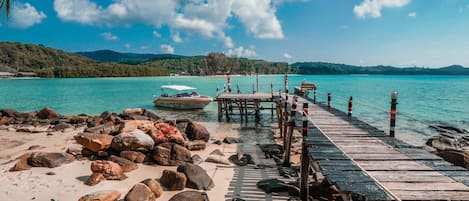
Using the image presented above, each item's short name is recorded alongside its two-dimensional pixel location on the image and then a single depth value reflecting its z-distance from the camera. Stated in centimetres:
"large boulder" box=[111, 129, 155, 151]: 1023
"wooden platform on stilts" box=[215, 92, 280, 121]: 2111
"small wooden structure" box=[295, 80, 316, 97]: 2539
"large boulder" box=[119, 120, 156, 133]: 1139
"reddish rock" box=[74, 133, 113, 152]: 1031
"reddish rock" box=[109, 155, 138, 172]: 928
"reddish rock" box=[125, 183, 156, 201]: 672
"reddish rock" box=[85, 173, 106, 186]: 805
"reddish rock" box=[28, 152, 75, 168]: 940
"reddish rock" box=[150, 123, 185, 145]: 1102
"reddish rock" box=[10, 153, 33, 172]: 909
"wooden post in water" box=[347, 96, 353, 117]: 1172
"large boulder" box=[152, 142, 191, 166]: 1009
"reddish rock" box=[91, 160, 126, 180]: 834
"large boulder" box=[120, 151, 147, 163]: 1002
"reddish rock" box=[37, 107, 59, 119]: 2236
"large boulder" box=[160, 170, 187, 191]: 779
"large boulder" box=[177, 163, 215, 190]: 795
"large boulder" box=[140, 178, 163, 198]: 736
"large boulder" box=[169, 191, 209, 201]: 683
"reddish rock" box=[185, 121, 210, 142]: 1488
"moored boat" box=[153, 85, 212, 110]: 2770
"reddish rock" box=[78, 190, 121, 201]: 659
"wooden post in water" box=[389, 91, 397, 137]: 801
